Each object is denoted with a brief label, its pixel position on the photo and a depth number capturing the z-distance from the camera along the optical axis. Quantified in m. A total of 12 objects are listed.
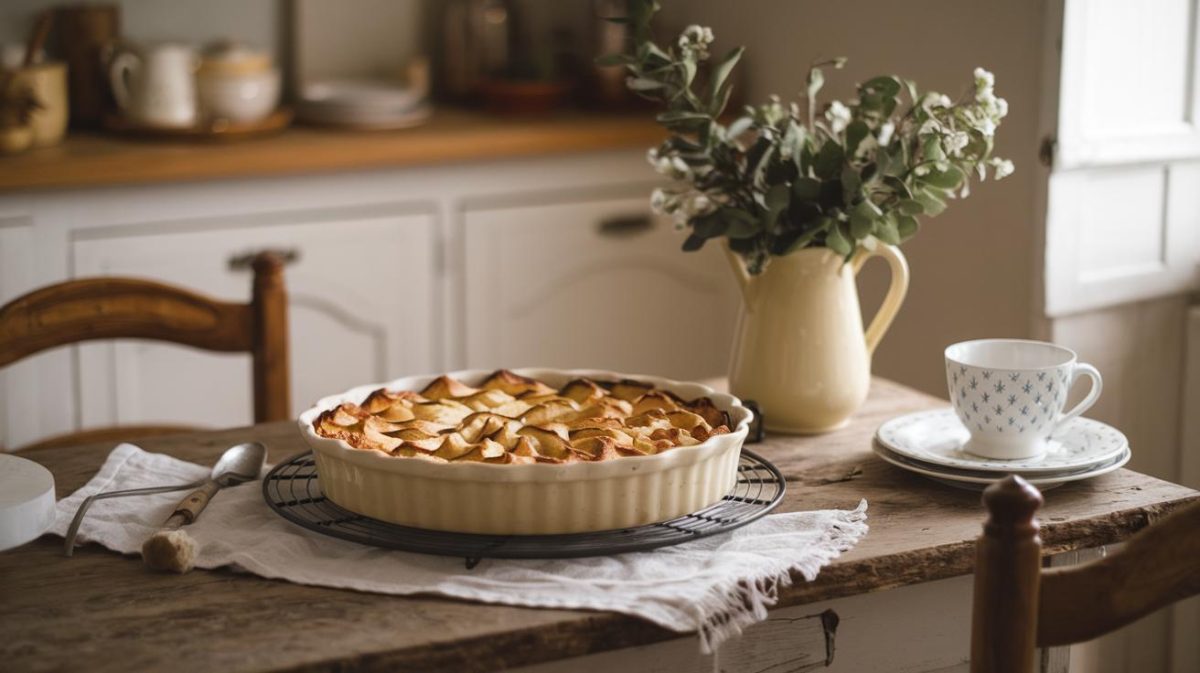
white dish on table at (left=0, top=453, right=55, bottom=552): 1.70
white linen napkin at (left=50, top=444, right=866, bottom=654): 1.68
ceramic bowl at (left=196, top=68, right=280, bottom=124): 2.92
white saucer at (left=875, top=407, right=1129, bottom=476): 1.88
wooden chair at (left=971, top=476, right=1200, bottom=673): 1.53
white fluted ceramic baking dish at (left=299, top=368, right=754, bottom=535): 1.72
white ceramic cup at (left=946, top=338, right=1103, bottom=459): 1.88
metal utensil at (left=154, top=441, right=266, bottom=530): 1.80
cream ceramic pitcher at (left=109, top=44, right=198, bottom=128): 2.91
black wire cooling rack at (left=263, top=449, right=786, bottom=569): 1.72
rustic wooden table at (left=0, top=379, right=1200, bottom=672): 1.62
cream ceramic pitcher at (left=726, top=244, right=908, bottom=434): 2.00
